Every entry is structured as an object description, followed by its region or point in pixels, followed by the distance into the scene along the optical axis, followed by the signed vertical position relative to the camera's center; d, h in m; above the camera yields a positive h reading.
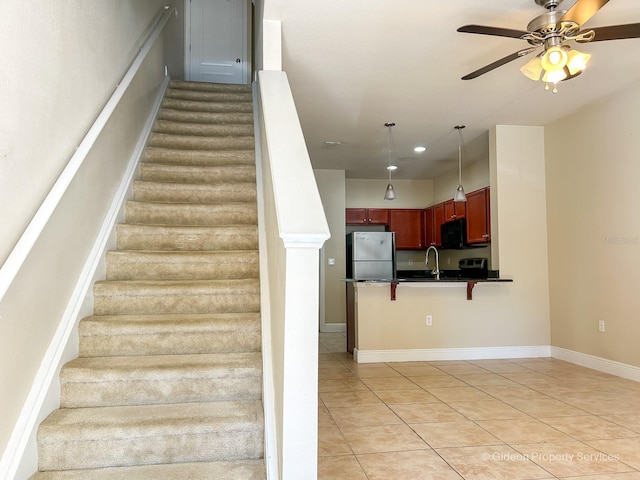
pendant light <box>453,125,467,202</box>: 4.92 +0.72
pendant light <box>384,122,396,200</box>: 5.30 +0.76
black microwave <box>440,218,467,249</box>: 6.38 +0.34
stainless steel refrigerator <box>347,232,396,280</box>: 6.45 +0.05
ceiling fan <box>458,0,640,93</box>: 2.33 +1.21
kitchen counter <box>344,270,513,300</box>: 4.84 -0.26
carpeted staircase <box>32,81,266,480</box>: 1.83 -0.44
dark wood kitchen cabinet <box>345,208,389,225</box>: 7.62 +0.72
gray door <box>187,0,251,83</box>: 6.00 +2.97
